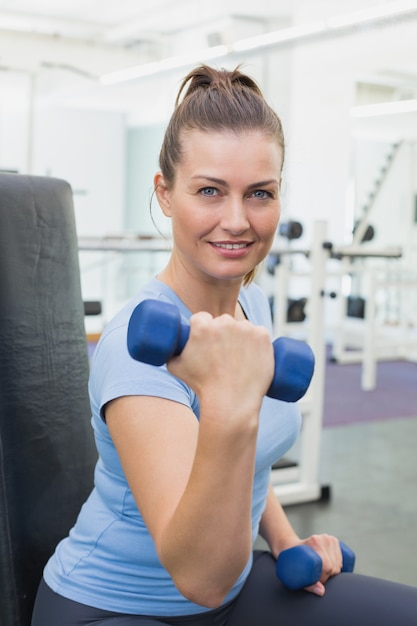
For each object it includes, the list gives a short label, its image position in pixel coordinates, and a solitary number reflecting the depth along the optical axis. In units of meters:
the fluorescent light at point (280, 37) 5.71
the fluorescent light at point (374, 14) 4.95
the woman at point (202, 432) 0.66
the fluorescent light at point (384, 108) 6.58
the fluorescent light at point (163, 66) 6.54
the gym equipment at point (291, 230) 4.56
